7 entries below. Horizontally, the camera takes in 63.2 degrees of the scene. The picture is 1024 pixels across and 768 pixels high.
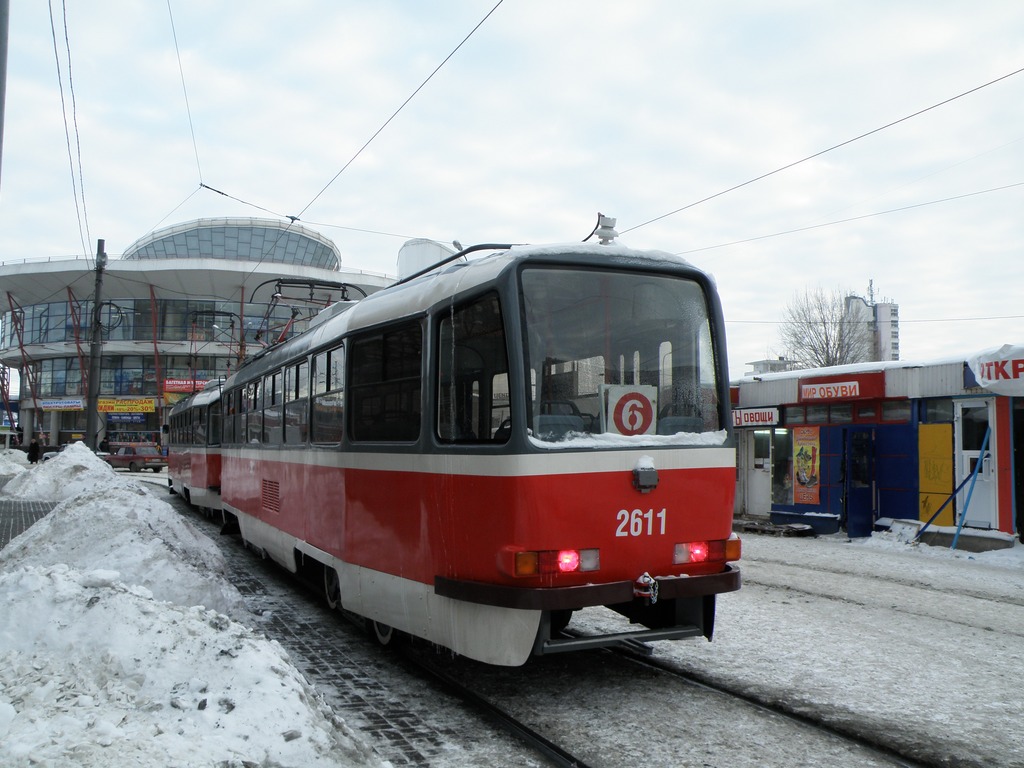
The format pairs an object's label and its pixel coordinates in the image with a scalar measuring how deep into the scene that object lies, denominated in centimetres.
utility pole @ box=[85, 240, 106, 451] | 2528
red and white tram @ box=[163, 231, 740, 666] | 490
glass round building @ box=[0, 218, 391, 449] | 5691
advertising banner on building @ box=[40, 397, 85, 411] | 6059
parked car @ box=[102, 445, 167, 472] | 4347
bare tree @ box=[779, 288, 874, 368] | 4525
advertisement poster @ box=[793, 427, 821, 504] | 1684
